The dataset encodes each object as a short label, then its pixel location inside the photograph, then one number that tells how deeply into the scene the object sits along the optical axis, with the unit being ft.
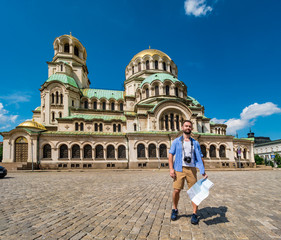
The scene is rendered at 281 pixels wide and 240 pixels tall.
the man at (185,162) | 15.03
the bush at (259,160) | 212.70
